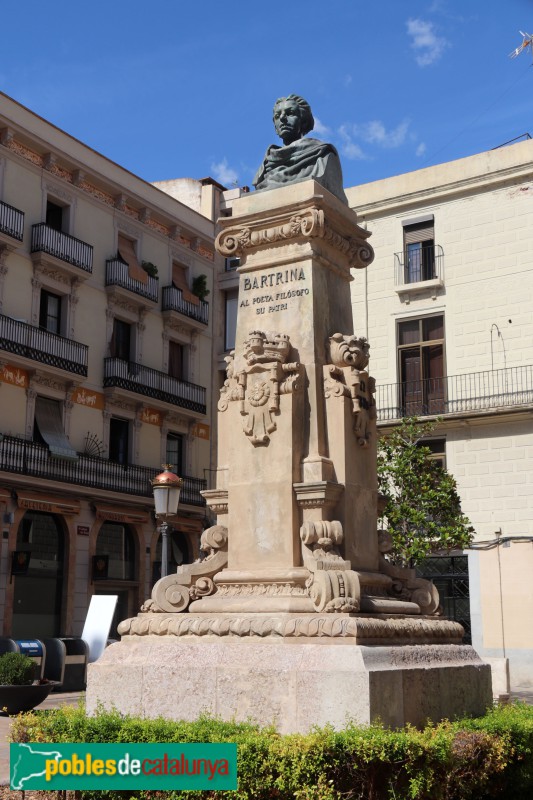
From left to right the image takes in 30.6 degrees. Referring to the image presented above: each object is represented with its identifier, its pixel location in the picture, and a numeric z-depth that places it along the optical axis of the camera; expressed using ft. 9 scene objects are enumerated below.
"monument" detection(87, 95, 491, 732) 23.99
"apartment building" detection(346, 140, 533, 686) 82.74
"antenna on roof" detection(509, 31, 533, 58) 83.63
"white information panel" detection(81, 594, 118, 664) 62.44
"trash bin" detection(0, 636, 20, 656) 61.00
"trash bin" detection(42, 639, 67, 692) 64.34
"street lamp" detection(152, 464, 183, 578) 53.06
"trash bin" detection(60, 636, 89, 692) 65.62
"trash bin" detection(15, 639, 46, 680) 61.98
